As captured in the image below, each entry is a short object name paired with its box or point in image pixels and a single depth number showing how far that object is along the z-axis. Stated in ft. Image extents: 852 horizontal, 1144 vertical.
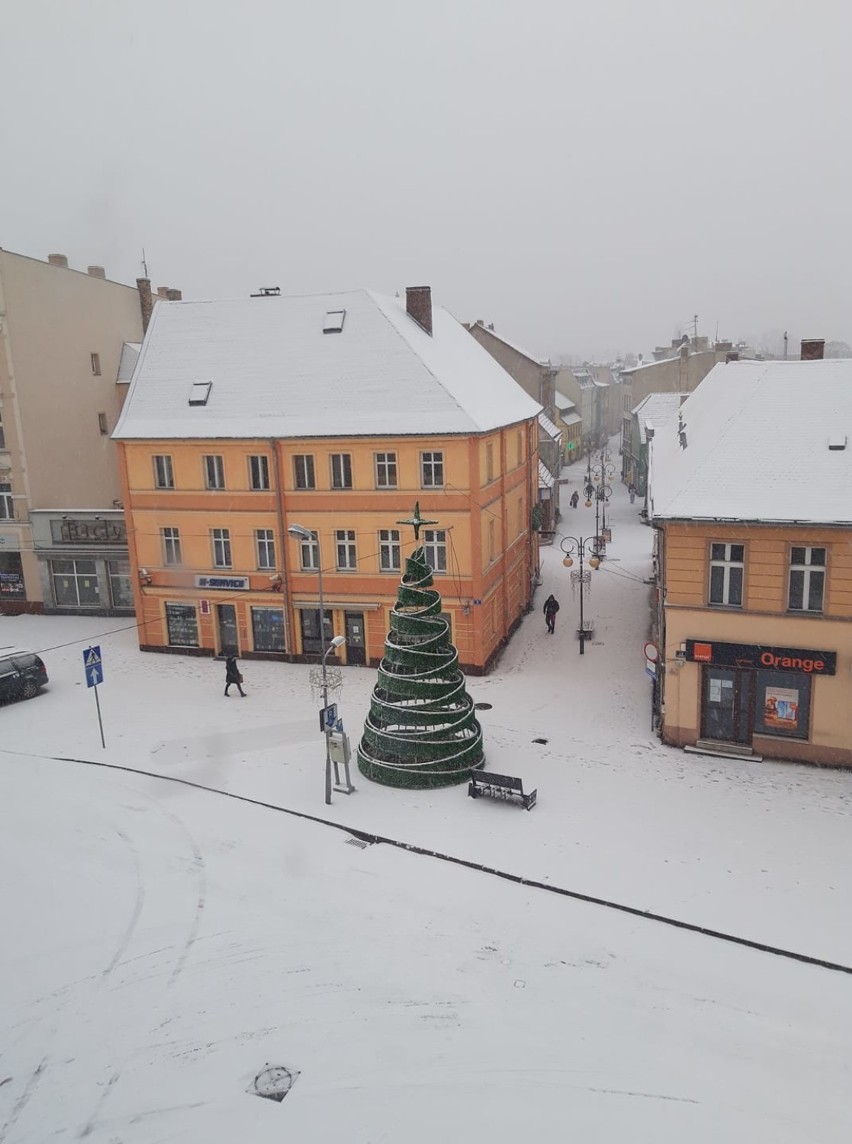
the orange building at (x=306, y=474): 80.69
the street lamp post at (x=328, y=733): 55.01
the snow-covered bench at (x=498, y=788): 53.83
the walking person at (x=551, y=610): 94.17
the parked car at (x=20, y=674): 76.48
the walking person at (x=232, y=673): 75.77
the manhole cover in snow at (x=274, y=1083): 31.22
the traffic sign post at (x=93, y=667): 64.64
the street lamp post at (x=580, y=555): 84.12
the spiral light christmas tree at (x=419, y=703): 57.41
